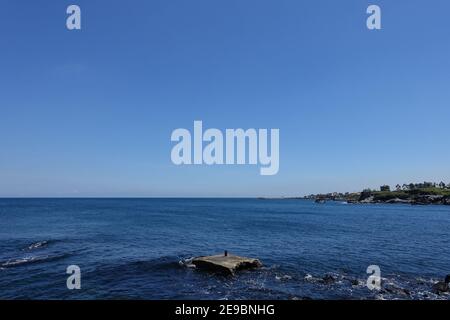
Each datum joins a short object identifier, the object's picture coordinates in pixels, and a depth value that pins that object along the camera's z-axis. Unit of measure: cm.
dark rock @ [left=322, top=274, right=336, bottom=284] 3590
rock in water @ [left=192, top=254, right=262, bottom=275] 3903
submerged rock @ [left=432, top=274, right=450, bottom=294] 3285
